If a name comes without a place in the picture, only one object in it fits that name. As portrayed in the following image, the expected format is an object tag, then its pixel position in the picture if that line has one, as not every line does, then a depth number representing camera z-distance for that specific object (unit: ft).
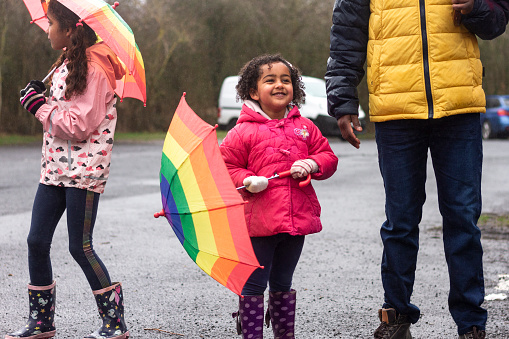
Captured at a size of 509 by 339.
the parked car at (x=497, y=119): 83.82
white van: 74.28
